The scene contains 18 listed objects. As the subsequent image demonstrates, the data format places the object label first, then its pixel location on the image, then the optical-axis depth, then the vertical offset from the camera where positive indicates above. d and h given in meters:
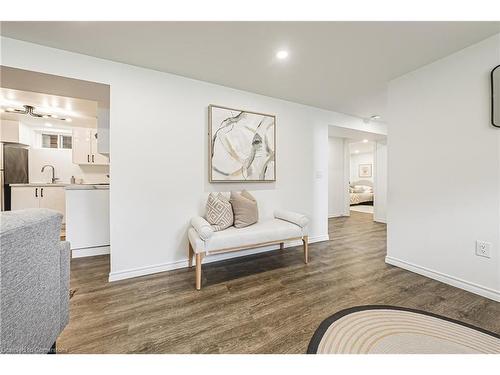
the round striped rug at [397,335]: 1.20 -0.96
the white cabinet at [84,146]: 3.90 +0.73
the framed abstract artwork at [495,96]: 1.70 +0.74
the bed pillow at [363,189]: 8.29 -0.17
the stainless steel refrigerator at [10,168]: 4.00 +0.32
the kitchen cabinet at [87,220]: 2.72 -0.49
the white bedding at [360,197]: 7.46 -0.45
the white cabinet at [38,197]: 3.88 -0.26
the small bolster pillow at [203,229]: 1.96 -0.44
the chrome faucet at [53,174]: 4.63 +0.22
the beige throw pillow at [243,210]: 2.42 -0.31
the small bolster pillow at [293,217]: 2.48 -0.42
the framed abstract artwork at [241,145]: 2.54 +0.51
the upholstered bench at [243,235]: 1.99 -0.54
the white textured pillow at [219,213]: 2.31 -0.33
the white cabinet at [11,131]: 4.14 +1.07
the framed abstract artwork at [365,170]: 9.14 +0.67
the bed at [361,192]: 7.50 -0.28
